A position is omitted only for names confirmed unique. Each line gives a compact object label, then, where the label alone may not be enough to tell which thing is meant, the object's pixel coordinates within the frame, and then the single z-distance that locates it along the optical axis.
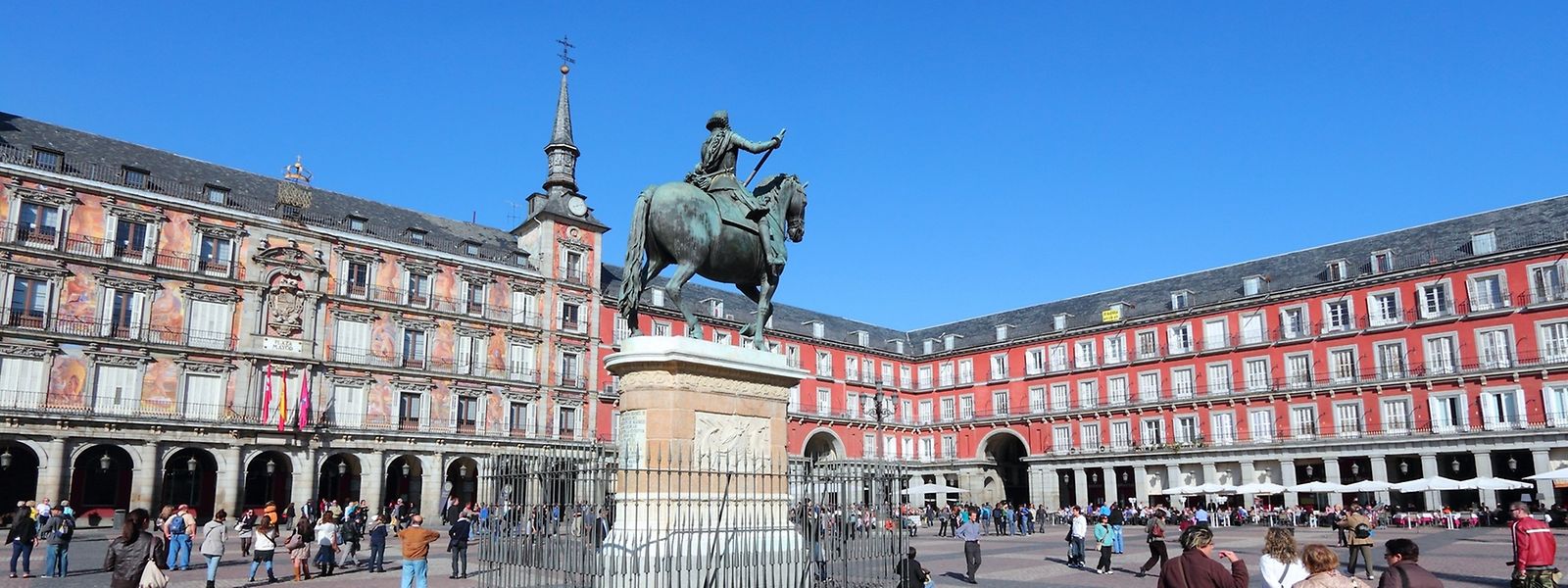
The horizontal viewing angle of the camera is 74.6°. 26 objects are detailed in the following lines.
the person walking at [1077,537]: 20.39
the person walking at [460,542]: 16.45
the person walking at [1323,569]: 5.47
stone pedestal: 8.55
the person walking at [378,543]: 17.97
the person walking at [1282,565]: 6.43
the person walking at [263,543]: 15.97
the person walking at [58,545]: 16.45
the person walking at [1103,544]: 19.23
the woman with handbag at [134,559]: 8.18
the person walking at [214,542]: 14.95
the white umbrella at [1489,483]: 34.62
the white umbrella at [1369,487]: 37.88
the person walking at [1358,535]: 16.56
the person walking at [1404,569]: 5.84
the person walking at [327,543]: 17.66
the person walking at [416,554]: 12.41
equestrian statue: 9.73
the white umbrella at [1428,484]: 36.23
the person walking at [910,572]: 10.25
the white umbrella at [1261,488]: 40.97
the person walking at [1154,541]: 16.41
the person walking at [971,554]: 16.86
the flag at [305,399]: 38.41
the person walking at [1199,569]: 6.30
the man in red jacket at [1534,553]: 10.41
